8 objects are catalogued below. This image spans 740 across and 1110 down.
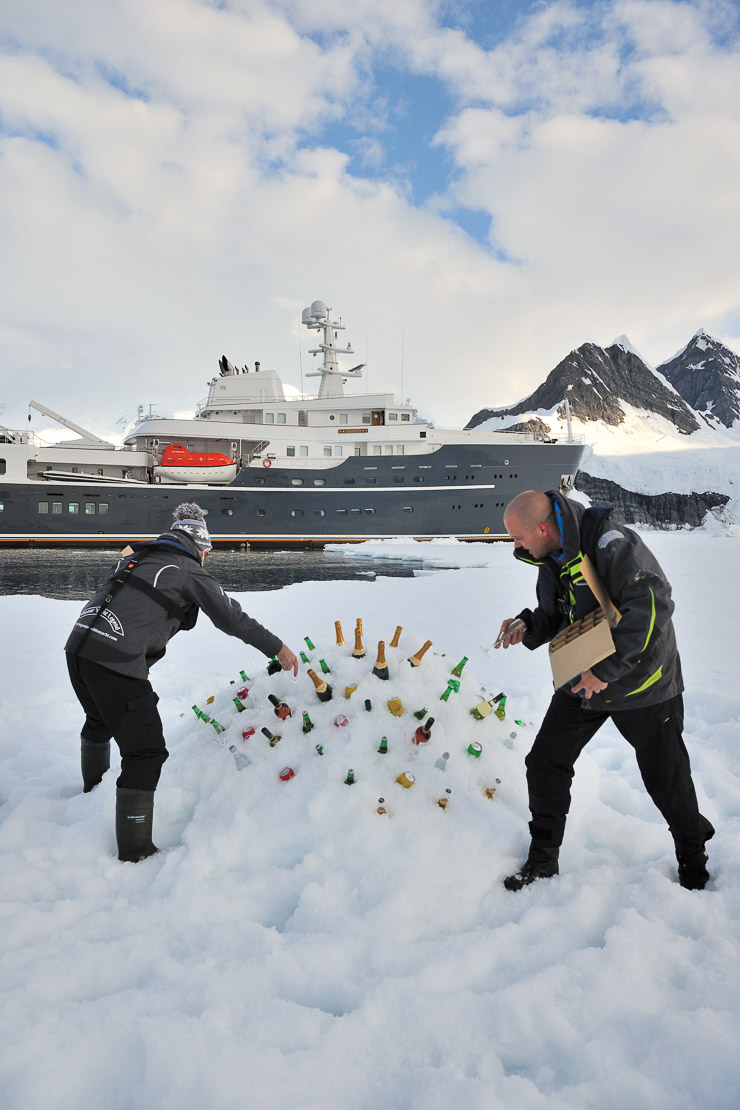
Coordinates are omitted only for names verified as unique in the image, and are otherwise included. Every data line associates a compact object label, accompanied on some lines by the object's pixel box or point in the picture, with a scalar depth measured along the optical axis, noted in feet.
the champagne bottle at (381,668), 10.85
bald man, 7.41
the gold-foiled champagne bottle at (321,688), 10.62
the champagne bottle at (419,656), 11.22
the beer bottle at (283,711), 10.52
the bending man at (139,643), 8.91
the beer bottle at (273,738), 10.08
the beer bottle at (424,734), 9.79
